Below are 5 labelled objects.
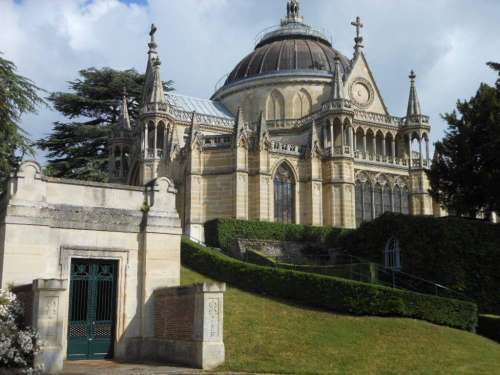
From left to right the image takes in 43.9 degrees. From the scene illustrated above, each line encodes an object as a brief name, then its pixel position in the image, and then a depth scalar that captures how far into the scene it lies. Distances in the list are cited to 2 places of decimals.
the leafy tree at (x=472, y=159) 33.95
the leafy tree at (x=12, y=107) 23.66
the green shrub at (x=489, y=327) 24.08
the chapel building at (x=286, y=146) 46.22
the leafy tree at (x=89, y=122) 52.31
